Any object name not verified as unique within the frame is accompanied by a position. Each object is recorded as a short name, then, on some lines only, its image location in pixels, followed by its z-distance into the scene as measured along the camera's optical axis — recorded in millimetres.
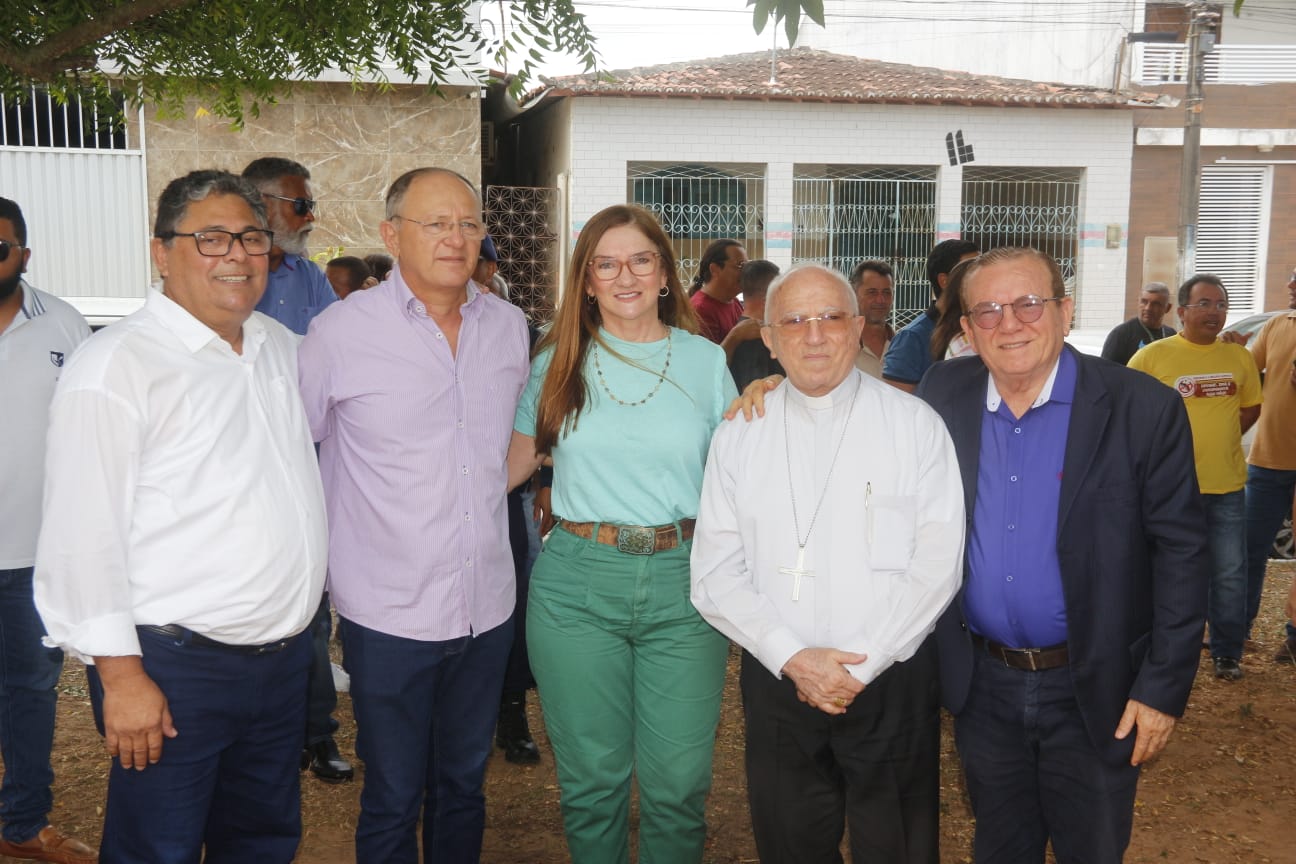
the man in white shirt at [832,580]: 2918
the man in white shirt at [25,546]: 3801
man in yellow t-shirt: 6012
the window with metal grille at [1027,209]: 19156
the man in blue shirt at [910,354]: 5457
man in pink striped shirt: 3094
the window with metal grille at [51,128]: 14117
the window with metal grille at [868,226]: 18578
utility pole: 16891
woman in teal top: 3205
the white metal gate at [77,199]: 14195
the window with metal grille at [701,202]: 18031
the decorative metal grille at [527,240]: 17516
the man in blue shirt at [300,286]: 4422
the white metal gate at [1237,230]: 21250
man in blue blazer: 2840
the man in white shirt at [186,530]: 2553
